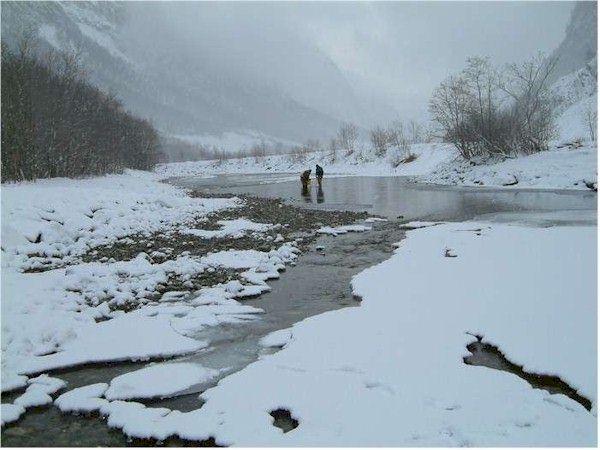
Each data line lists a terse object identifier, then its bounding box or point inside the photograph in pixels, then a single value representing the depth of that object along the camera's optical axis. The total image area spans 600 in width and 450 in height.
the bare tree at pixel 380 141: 85.43
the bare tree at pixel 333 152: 95.29
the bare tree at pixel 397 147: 73.03
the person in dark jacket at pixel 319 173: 37.13
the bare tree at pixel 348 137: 107.74
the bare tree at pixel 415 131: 103.35
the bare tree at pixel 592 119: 67.54
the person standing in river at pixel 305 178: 34.88
